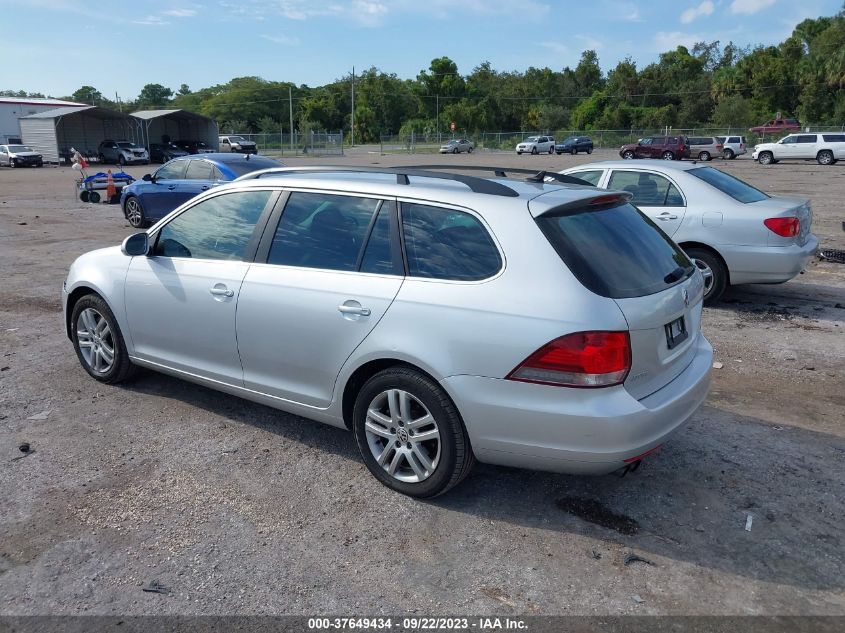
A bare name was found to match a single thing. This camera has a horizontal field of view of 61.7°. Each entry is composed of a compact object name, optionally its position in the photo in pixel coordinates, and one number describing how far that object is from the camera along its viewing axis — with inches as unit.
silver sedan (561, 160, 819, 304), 296.5
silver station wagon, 131.5
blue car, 516.1
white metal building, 2273.6
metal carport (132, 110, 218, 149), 2101.4
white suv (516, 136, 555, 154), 2294.5
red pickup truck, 2312.5
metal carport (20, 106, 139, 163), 1977.1
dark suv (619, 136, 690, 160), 1737.2
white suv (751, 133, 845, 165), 1491.1
